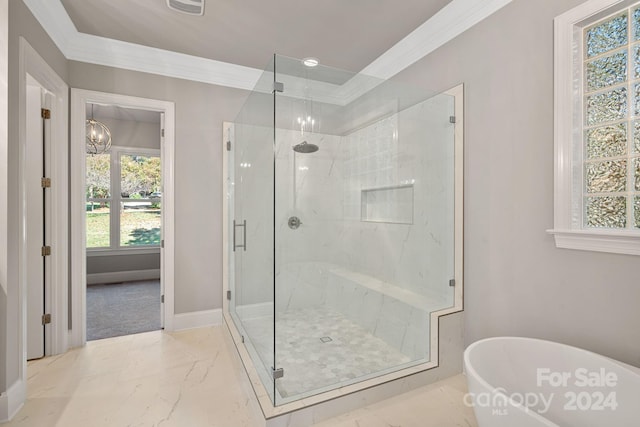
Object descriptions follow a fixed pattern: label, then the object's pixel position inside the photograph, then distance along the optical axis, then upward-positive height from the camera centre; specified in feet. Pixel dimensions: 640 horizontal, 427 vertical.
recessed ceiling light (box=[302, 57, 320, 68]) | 6.59 +3.23
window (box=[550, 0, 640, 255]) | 4.83 +1.43
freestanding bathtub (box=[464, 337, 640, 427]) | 3.93 -2.49
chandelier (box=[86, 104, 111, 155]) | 12.01 +3.03
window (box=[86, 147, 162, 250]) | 16.60 +0.68
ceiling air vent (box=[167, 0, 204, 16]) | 7.07 +4.80
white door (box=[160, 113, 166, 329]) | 9.67 -0.31
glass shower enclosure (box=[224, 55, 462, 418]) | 6.66 -0.37
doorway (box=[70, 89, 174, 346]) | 16.38 +0.09
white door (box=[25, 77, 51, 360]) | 7.77 -0.02
